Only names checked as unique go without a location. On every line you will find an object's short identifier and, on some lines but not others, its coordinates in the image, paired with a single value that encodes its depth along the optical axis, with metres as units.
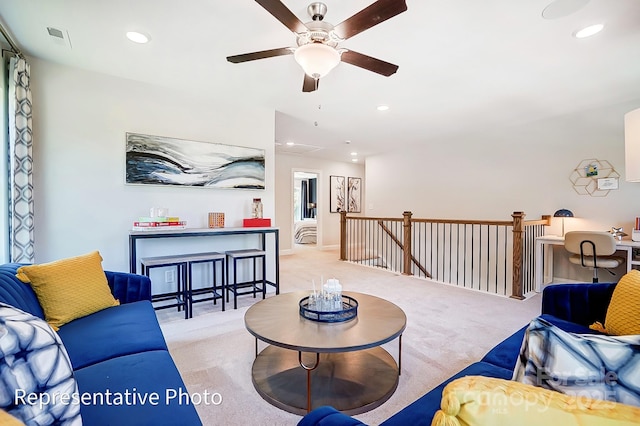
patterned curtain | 2.44
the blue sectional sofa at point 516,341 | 0.84
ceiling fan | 1.57
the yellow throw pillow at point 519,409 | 0.46
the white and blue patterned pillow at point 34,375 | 0.70
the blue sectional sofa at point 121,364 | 0.99
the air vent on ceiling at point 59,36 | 2.27
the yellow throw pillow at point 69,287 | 1.66
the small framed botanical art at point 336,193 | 8.03
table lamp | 4.23
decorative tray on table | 1.81
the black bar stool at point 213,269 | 3.06
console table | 2.83
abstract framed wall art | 3.18
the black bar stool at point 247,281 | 3.38
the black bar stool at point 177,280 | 2.93
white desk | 3.38
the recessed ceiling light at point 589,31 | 2.15
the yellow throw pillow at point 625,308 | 1.38
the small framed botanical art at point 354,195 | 8.45
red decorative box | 3.75
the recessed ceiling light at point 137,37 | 2.28
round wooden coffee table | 1.57
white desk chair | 3.36
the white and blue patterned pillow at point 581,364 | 0.59
